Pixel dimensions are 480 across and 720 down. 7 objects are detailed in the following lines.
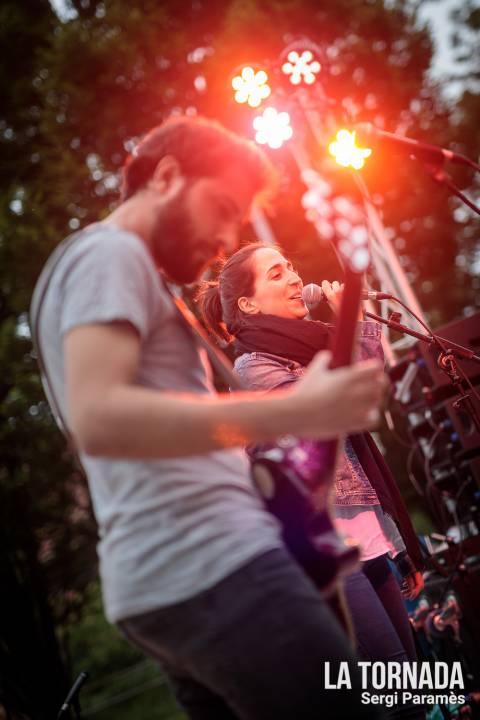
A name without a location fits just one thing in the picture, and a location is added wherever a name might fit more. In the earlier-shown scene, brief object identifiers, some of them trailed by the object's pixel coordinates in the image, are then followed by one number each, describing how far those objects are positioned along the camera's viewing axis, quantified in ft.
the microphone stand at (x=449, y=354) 9.46
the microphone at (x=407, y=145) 8.36
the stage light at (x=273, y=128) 16.35
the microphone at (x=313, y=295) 8.80
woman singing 7.06
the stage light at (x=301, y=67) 18.97
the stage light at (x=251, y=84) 18.51
